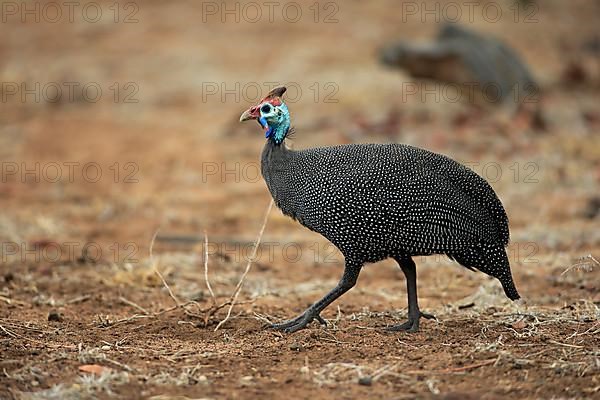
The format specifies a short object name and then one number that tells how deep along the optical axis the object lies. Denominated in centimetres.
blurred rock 2212
